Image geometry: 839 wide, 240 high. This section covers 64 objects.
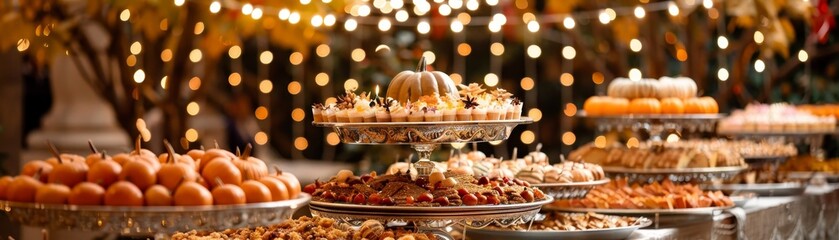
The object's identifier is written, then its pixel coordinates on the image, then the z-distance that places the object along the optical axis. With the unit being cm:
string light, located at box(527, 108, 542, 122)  1289
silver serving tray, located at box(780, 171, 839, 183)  933
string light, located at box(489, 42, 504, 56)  1262
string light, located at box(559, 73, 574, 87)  1291
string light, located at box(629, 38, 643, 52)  1201
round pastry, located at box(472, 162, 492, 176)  541
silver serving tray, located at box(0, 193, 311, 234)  319
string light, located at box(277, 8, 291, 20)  805
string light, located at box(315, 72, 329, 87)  1230
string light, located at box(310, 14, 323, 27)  810
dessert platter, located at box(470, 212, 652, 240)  531
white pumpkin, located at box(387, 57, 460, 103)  491
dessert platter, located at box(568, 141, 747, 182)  708
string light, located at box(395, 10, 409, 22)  982
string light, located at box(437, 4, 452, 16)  932
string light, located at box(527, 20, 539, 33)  826
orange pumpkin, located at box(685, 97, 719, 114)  702
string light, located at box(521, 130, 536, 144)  1270
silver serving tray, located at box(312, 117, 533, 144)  466
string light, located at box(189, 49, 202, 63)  1090
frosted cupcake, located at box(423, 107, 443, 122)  466
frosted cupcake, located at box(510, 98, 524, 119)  500
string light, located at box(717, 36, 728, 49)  1058
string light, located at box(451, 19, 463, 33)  835
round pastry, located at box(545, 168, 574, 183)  567
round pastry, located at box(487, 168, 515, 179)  528
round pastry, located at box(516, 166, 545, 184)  563
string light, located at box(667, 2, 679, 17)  819
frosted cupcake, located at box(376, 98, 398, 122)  469
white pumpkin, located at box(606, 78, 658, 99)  709
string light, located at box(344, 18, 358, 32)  830
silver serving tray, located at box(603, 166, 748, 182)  704
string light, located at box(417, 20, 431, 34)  839
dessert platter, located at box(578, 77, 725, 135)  695
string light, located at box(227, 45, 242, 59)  1228
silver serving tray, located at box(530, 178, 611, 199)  562
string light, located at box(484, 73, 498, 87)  1234
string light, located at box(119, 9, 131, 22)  854
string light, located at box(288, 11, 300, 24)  823
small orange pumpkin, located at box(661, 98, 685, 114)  696
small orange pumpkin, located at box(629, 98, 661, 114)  693
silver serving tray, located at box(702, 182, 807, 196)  809
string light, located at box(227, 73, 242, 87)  1262
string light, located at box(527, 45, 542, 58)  1253
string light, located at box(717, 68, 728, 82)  1086
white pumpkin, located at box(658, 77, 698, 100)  711
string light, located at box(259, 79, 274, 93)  1239
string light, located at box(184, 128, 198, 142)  1033
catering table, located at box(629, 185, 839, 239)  638
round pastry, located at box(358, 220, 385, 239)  461
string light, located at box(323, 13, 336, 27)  790
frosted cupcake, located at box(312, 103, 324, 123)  498
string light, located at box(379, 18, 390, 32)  822
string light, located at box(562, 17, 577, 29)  839
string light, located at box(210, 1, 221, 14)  755
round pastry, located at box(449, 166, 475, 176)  510
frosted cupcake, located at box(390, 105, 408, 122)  468
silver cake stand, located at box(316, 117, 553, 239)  461
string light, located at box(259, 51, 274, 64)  1192
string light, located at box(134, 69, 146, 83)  846
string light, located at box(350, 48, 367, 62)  1203
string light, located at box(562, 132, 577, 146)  1307
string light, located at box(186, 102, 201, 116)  1192
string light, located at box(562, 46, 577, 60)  1252
